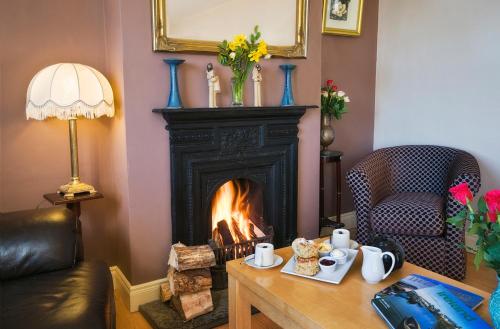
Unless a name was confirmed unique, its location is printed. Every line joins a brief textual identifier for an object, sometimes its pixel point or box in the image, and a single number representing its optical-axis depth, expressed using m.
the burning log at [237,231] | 2.80
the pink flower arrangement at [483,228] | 1.18
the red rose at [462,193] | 1.19
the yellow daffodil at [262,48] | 2.52
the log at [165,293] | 2.46
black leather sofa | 1.51
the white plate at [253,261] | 1.87
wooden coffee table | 1.47
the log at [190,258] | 2.34
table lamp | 2.16
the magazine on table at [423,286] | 1.53
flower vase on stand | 3.25
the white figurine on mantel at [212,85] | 2.54
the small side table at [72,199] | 2.28
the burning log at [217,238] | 2.69
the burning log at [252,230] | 2.87
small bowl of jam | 1.75
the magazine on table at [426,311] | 1.36
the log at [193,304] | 2.31
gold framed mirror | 2.41
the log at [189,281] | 2.34
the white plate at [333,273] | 1.73
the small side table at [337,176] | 3.29
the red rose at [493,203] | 1.11
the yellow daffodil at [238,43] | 2.48
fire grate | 2.62
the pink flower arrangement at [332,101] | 3.26
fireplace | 2.53
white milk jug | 1.69
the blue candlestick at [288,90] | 2.81
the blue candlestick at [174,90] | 2.40
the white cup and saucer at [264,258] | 1.87
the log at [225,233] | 2.73
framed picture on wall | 3.44
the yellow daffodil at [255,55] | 2.52
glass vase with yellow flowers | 2.51
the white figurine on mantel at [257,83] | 2.70
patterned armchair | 2.71
